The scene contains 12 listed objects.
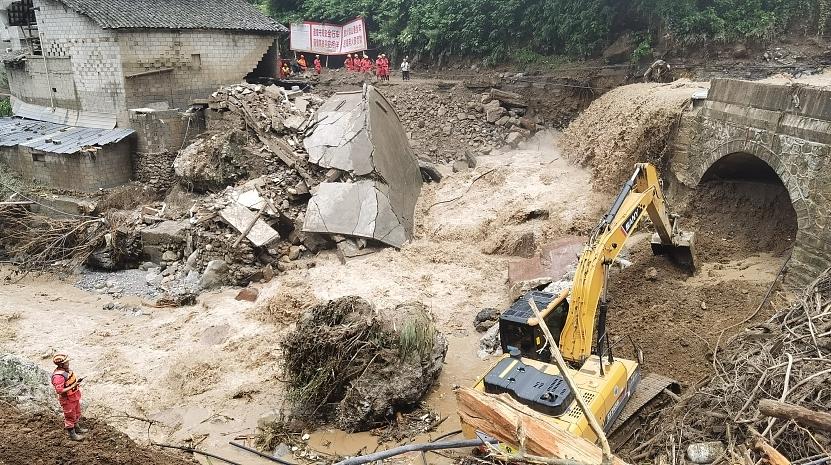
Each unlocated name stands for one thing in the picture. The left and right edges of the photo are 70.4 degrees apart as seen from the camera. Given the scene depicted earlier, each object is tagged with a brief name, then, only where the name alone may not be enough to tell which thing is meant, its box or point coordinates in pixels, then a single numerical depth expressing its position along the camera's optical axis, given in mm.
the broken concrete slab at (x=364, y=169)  14102
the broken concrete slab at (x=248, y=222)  13570
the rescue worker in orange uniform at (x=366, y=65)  24266
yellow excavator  5754
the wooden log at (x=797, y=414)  4430
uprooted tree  7812
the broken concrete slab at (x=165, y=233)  14359
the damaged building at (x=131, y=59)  18859
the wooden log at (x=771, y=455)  4035
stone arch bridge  9102
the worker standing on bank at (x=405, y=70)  24170
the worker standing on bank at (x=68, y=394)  6656
